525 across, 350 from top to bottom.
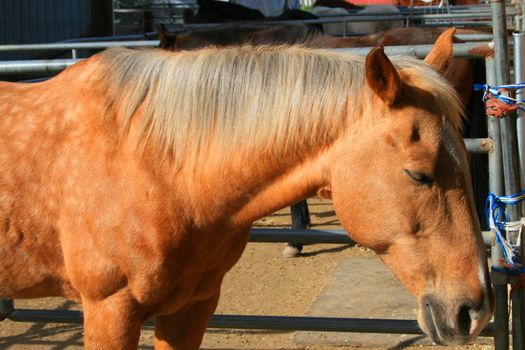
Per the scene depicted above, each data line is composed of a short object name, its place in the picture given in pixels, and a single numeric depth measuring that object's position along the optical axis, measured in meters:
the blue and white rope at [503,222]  5.80
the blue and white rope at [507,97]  5.72
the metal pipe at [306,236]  6.54
